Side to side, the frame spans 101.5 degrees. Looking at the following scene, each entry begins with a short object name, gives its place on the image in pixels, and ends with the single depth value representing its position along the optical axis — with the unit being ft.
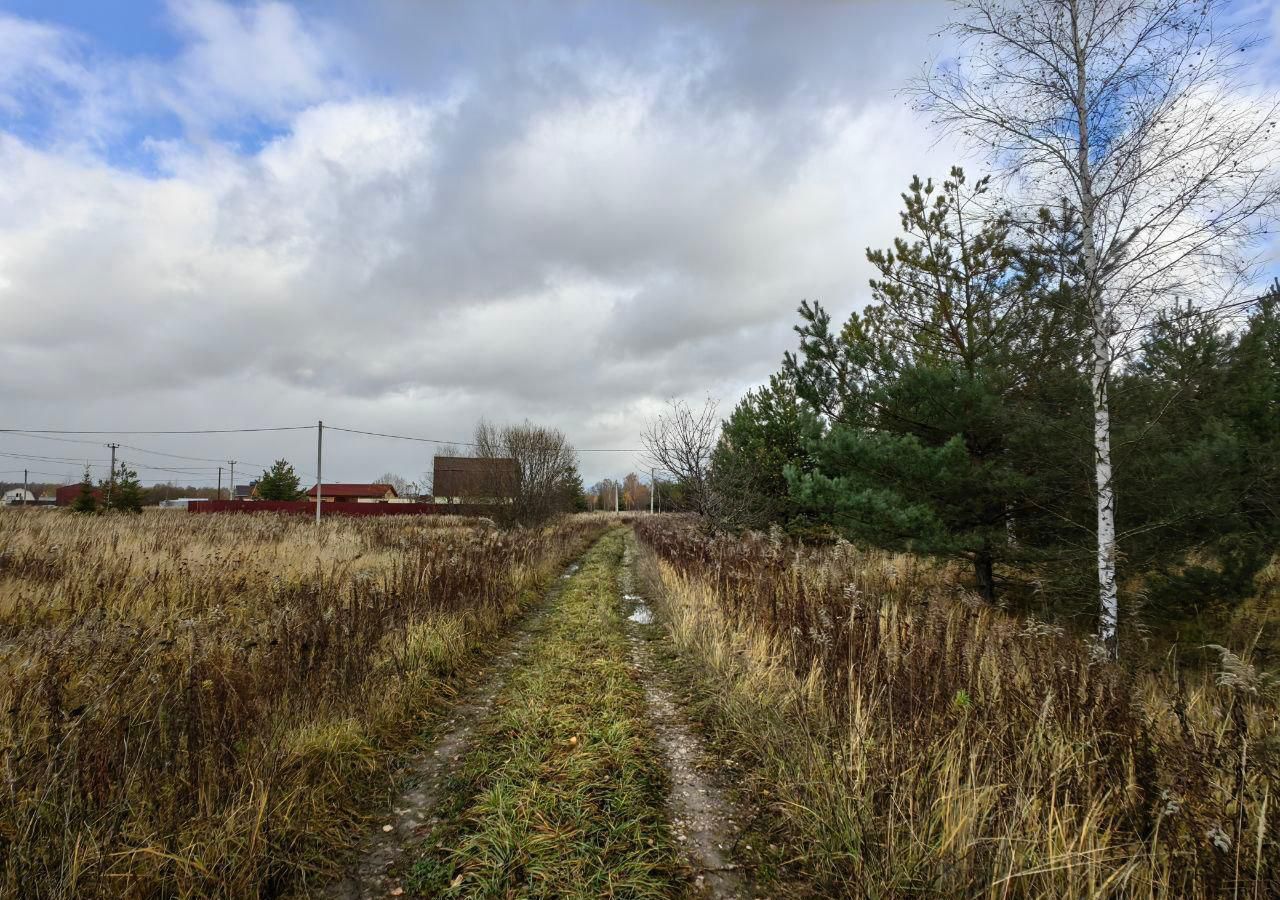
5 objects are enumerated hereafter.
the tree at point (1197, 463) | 17.38
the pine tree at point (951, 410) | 20.88
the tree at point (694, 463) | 40.88
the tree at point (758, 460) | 41.34
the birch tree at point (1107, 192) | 16.52
